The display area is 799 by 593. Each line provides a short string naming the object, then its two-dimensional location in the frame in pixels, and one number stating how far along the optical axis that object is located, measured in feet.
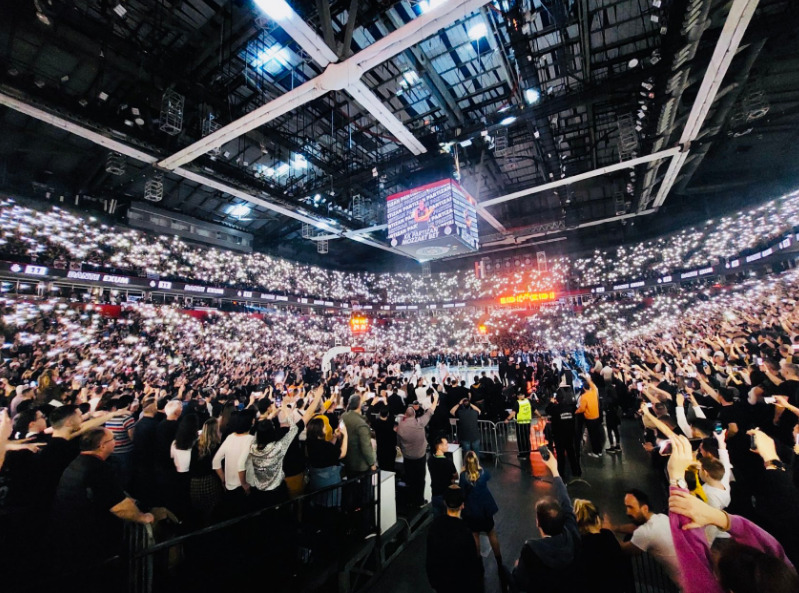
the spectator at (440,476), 10.66
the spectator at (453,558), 6.39
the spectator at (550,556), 5.70
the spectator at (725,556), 3.35
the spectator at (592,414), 17.28
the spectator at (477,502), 9.21
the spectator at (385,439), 14.67
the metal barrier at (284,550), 8.09
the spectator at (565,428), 15.84
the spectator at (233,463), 9.37
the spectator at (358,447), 11.61
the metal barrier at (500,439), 20.11
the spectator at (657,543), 6.26
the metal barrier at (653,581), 8.77
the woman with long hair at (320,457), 10.81
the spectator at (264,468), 9.48
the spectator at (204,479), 9.27
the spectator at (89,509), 6.22
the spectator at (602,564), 5.60
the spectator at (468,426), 16.88
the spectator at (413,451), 13.09
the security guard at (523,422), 18.97
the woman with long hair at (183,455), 9.64
